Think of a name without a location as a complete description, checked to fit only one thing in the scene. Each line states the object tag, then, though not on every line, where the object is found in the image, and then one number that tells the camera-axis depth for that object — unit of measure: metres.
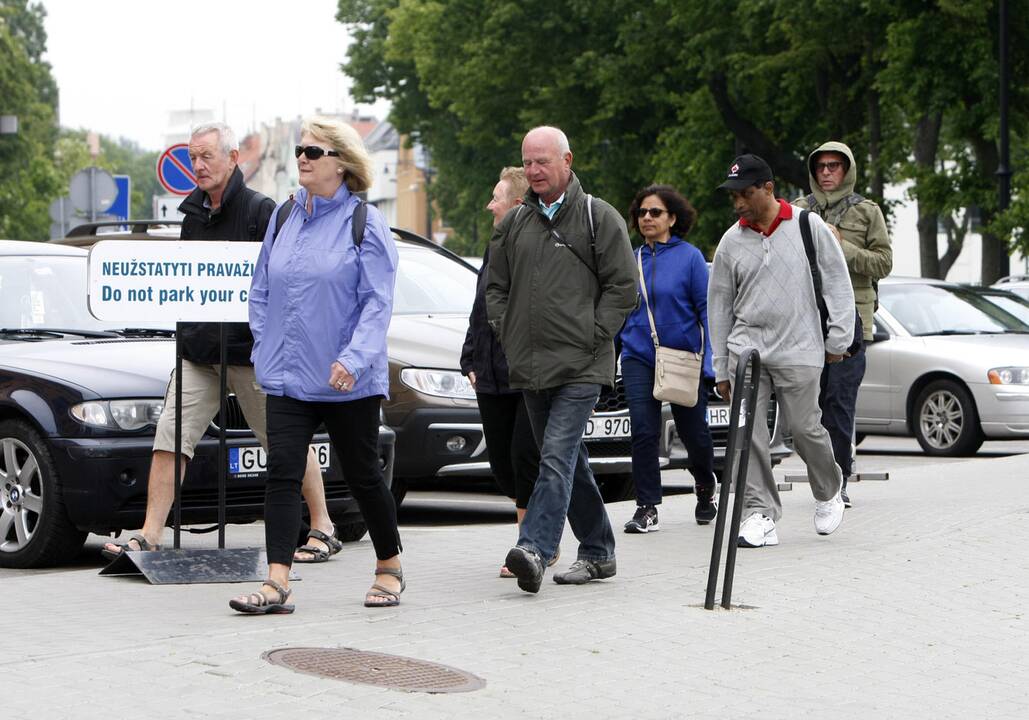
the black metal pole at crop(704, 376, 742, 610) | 11.43
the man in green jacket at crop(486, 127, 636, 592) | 11.82
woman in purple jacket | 10.99
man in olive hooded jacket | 16.80
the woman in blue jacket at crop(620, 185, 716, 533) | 15.59
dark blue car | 13.36
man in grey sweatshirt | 14.23
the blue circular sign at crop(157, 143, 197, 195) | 30.19
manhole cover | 9.08
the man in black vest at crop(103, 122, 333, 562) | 13.06
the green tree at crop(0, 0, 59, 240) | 90.81
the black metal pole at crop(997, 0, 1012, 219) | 46.26
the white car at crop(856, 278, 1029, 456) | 25.29
